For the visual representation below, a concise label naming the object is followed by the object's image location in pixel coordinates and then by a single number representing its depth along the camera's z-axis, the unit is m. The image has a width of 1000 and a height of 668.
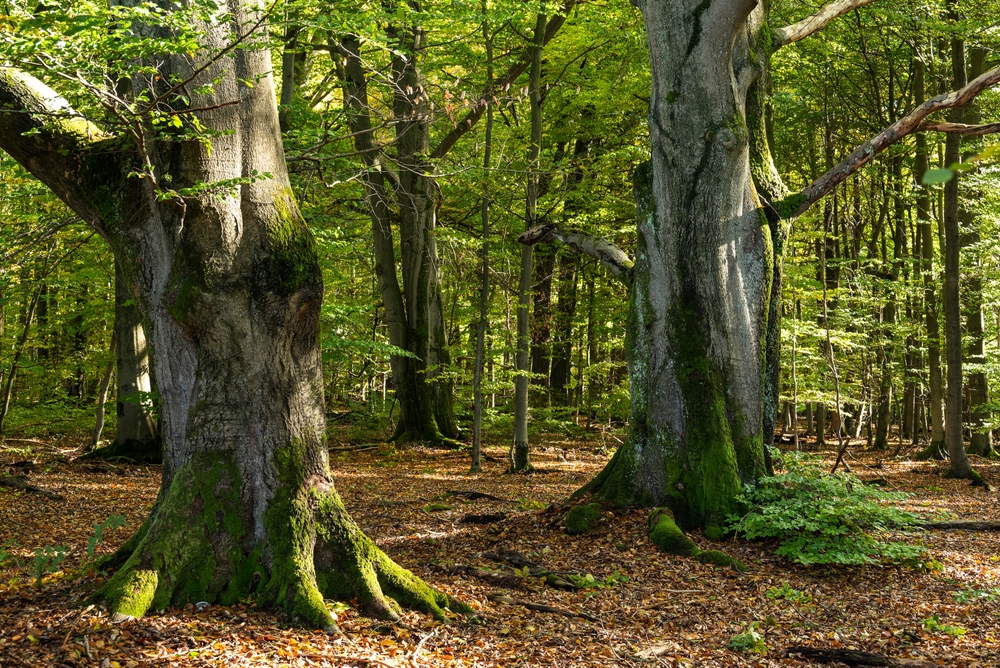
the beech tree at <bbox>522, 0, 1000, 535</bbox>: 7.05
